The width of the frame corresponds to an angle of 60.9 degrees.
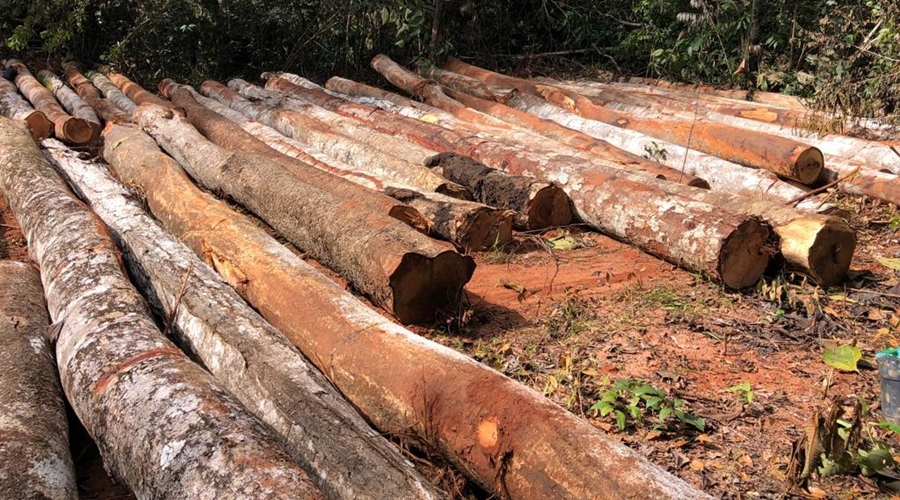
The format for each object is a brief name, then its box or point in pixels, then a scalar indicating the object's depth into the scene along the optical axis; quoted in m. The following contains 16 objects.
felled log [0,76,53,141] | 8.55
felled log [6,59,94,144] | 8.54
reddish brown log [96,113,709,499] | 2.81
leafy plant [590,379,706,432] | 3.70
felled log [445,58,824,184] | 6.71
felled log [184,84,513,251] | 5.70
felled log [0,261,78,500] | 2.79
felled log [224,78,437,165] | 7.66
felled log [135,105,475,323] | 4.59
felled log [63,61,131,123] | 9.64
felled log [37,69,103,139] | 9.10
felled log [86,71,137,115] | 10.25
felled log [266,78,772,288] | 5.06
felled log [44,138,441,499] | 2.93
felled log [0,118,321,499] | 2.60
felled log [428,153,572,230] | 6.32
